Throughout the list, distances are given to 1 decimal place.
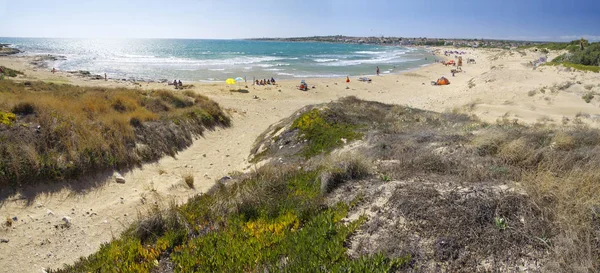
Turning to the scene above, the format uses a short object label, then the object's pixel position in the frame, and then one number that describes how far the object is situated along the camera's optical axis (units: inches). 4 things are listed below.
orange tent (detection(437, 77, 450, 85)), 1329.0
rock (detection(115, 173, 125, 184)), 359.0
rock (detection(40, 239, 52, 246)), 257.7
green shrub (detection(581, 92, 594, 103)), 684.7
